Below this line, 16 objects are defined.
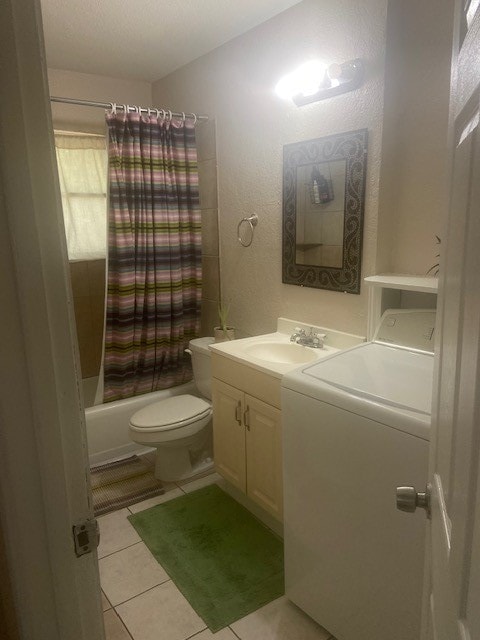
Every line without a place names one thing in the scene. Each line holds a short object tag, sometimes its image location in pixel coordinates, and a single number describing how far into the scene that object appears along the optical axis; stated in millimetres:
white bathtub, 2764
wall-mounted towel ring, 2539
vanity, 1929
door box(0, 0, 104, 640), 531
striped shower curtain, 2600
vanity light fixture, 1838
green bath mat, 1787
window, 2908
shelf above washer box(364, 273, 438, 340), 1788
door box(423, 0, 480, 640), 533
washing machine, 1221
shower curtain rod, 2336
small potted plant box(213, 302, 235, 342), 2678
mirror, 1952
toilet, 2406
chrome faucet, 2184
